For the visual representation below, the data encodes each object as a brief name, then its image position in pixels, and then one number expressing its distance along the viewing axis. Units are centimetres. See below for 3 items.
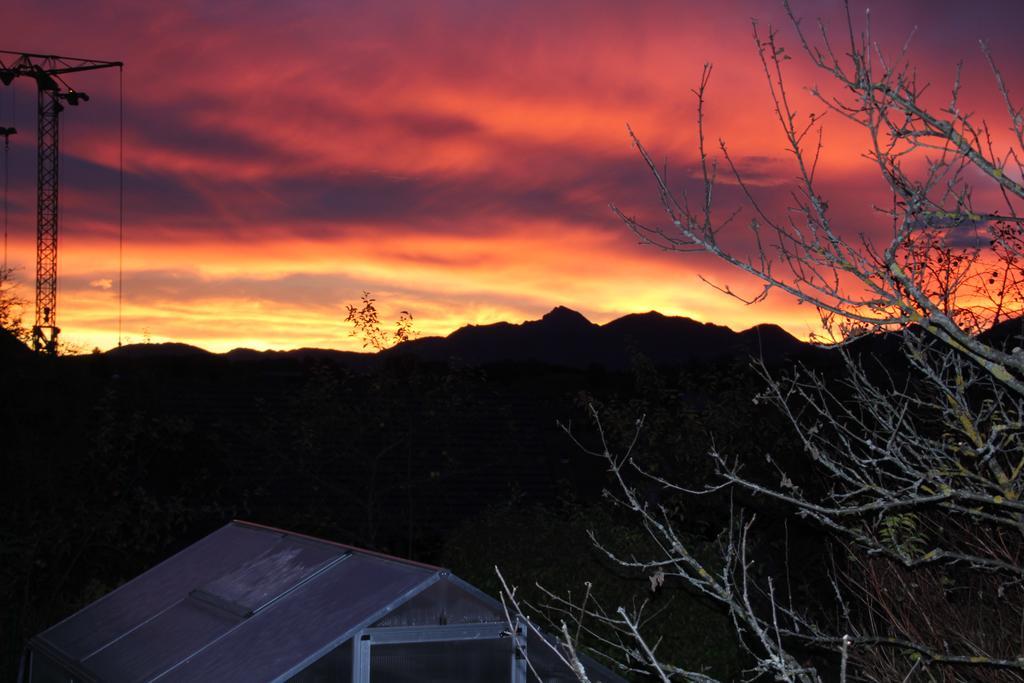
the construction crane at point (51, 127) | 2986
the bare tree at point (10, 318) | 1579
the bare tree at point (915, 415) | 398
